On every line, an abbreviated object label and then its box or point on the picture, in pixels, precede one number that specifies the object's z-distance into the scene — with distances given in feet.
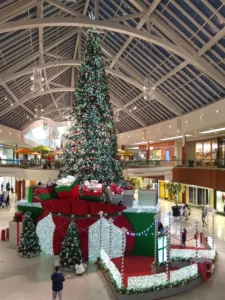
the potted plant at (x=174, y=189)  99.55
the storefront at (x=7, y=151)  143.89
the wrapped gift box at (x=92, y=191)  37.65
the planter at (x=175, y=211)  72.24
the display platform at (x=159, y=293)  28.42
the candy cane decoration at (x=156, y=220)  39.19
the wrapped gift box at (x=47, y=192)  37.93
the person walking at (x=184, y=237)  45.37
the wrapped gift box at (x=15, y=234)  45.24
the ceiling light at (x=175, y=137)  97.59
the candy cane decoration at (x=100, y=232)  36.44
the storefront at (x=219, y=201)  78.84
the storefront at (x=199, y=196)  86.92
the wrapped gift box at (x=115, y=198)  39.03
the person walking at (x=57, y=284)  26.35
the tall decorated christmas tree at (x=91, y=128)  42.80
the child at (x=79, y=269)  34.80
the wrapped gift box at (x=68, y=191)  37.01
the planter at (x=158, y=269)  33.01
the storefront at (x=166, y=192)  101.93
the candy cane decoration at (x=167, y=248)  30.20
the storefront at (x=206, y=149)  90.84
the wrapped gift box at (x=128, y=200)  42.34
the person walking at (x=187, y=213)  71.82
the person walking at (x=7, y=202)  87.09
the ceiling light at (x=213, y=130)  75.70
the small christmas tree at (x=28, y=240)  41.47
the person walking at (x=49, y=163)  74.38
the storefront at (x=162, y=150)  114.54
